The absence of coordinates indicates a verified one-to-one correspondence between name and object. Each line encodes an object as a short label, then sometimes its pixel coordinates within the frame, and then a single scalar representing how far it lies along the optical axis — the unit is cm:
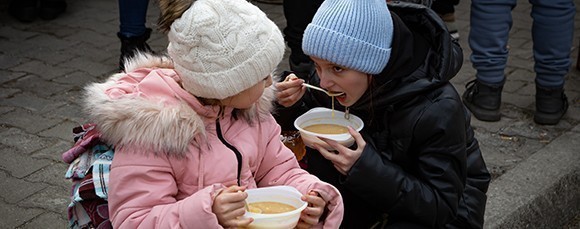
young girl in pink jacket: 254
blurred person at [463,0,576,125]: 504
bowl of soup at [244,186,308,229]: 261
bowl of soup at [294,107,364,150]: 300
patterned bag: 265
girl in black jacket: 300
